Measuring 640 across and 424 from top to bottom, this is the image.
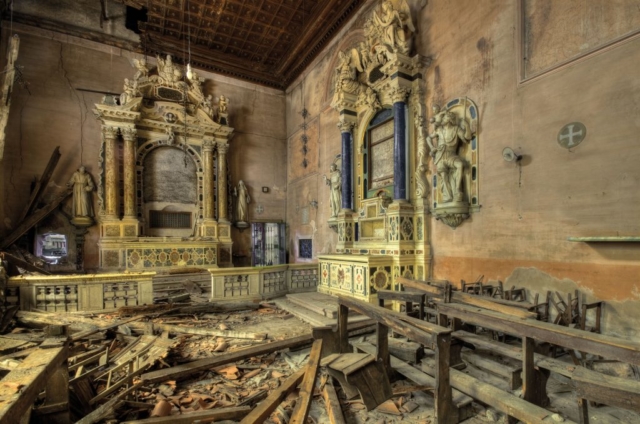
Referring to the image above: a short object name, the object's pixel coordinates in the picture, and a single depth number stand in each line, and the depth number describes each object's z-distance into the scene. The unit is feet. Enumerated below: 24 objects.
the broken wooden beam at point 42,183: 29.25
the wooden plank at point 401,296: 11.80
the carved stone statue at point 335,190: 28.19
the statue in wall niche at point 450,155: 17.43
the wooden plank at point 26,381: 4.82
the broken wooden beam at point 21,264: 21.74
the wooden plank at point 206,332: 14.62
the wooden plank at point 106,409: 7.21
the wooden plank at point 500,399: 6.29
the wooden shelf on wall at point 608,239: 10.83
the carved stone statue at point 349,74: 25.82
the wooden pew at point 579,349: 5.27
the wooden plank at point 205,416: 7.26
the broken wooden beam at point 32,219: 27.76
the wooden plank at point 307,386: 7.39
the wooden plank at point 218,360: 10.02
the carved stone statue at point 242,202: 39.29
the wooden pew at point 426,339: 7.49
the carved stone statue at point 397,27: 21.08
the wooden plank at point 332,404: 7.91
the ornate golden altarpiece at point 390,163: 17.92
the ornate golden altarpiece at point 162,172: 32.30
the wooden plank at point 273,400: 6.85
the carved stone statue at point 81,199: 31.12
